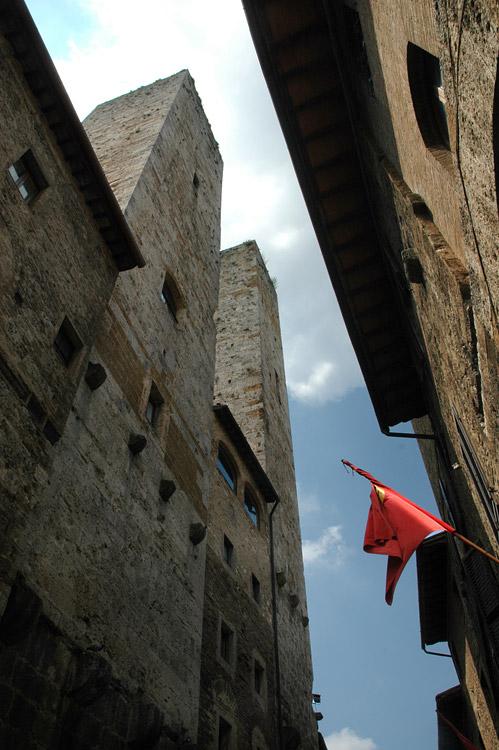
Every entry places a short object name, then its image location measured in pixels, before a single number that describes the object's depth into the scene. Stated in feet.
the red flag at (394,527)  21.20
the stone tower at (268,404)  44.01
